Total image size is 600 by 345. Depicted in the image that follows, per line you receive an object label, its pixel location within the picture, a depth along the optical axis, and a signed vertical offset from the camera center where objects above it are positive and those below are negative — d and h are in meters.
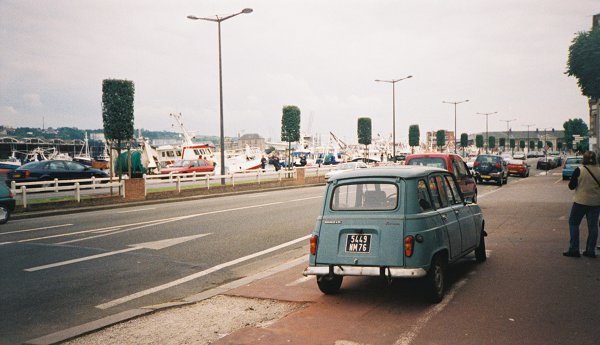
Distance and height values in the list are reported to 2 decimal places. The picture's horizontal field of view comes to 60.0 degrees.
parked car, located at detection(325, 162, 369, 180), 36.31 -0.47
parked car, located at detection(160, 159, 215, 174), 38.30 -0.43
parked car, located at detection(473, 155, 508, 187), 30.09 -0.60
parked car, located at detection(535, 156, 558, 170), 54.88 -0.70
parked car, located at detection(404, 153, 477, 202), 15.59 -0.17
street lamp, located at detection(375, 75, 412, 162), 52.09 +5.56
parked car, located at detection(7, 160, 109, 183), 24.73 -0.42
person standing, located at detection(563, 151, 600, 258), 8.90 -0.80
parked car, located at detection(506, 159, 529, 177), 41.16 -0.85
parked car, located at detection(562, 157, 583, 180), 33.88 -0.59
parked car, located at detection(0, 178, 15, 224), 15.66 -1.19
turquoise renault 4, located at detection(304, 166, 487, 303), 6.21 -0.89
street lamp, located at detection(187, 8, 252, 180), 27.62 +4.02
